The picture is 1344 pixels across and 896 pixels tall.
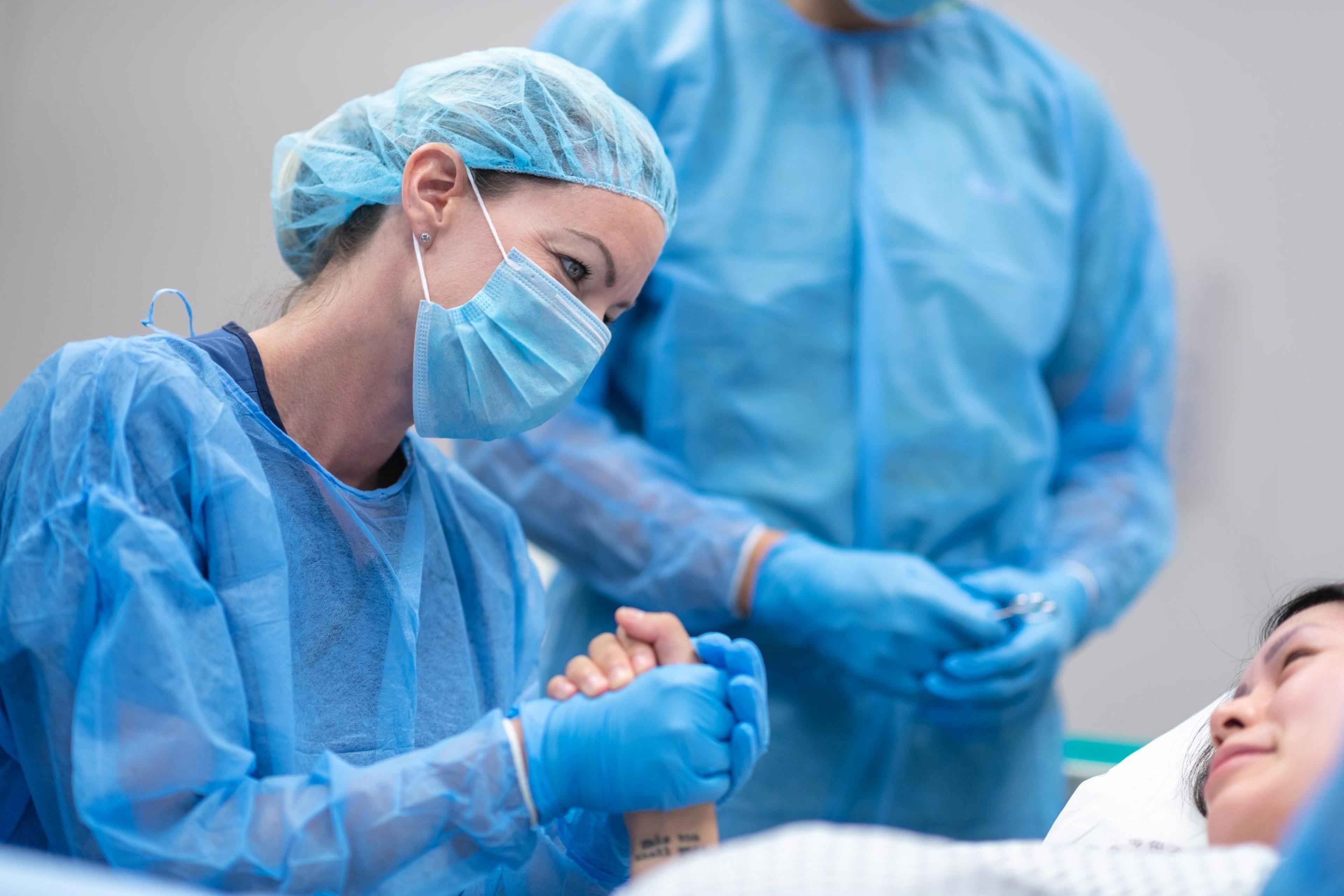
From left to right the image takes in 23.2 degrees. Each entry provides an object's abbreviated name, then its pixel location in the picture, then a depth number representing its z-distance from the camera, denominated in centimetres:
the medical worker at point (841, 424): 239
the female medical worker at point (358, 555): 191
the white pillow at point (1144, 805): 220
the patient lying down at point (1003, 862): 182
